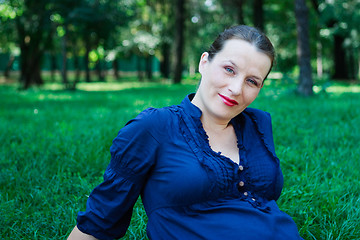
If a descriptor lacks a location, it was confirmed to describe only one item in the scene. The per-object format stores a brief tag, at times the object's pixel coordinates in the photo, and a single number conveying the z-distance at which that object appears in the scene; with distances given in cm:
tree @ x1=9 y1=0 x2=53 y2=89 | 1522
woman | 159
